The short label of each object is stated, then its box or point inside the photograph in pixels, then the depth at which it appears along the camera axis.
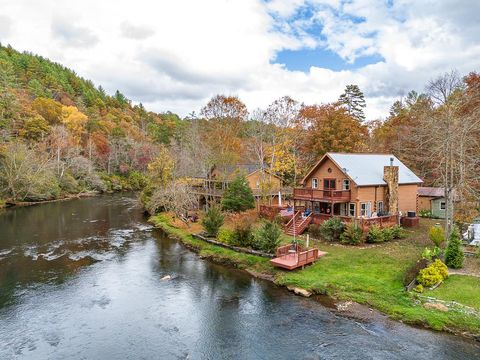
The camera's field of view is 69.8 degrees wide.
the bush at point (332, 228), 29.80
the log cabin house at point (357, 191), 32.50
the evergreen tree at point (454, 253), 21.75
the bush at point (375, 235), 28.62
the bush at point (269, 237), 26.61
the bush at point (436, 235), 23.45
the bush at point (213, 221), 32.66
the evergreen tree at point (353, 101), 65.38
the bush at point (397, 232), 29.63
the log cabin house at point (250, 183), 43.09
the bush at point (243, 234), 29.00
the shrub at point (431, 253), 22.36
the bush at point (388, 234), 29.03
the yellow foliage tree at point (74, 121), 83.06
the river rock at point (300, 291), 21.02
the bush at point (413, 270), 19.93
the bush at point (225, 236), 30.31
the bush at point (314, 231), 31.71
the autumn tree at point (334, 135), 50.00
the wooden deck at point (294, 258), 23.86
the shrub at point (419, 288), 18.91
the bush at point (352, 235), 28.20
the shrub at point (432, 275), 19.33
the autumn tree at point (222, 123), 46.82
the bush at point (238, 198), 39.34
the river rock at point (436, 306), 17.12
